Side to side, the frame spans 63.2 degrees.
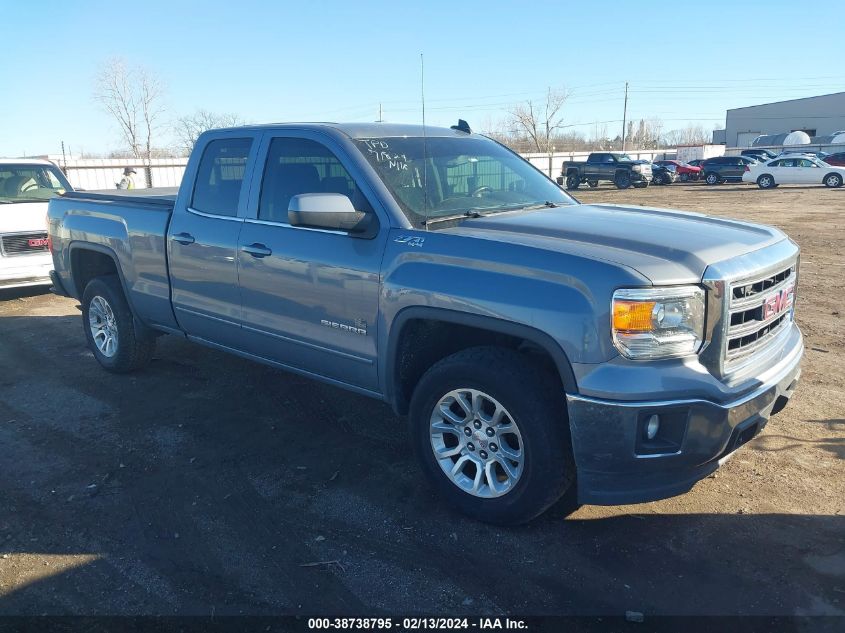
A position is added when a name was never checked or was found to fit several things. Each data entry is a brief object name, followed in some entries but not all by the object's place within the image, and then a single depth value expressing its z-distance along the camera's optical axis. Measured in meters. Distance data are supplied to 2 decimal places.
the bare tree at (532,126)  61.19
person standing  15.29
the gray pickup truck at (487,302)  2.97
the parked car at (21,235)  9.21
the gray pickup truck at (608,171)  35.38
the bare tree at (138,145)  44.53
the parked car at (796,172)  31.74
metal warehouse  71.00
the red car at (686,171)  40.00
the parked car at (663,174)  39.06
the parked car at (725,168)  36.94
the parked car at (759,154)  40.41
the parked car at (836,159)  34.53
